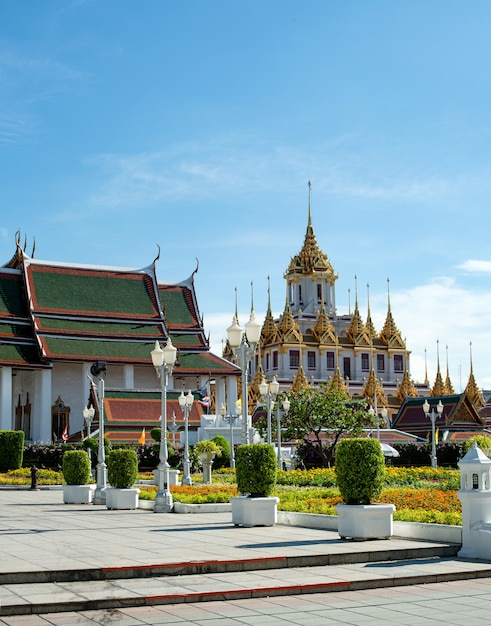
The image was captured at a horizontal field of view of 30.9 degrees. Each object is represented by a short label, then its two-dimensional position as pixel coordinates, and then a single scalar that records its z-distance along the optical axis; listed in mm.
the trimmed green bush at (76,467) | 23188
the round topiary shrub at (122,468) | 20641
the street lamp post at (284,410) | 32213
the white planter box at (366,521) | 13047
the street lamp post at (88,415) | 39938
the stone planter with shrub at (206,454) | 27078
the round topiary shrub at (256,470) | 15602
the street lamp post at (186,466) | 27250
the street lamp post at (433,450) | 33106
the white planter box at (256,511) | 15602
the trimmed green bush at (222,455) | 37281
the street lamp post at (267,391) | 28505
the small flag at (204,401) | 48500
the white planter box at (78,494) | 23359
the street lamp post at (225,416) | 36734
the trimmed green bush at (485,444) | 31078
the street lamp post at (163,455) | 19766
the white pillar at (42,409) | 49244
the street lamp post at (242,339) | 17391
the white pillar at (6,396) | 48062
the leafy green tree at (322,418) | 37625
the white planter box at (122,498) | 20969
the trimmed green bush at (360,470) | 13109
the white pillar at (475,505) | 11703
